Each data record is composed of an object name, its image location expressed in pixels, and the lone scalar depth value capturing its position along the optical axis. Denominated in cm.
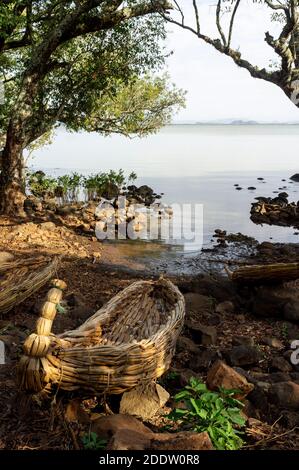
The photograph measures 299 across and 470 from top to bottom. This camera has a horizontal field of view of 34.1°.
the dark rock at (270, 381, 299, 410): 538
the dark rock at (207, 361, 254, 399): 506
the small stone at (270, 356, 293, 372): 672
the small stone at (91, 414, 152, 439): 424
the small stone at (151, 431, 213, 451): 376
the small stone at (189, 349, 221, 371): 650
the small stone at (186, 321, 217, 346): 751
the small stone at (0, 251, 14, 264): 962
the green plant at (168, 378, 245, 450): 410
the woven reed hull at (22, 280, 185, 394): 457
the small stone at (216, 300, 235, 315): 910
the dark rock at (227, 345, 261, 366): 671
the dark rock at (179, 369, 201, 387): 573
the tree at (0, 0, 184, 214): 1459
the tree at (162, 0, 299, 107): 1302
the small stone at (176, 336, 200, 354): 697
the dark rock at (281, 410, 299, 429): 506
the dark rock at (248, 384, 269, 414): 536
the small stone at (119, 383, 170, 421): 494
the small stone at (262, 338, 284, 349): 765
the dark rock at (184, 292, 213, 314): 908
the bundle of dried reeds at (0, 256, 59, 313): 756
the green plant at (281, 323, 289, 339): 813
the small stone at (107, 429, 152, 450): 380
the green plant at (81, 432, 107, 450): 413
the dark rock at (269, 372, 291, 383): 615
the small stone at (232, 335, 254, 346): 743
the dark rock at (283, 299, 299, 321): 855
